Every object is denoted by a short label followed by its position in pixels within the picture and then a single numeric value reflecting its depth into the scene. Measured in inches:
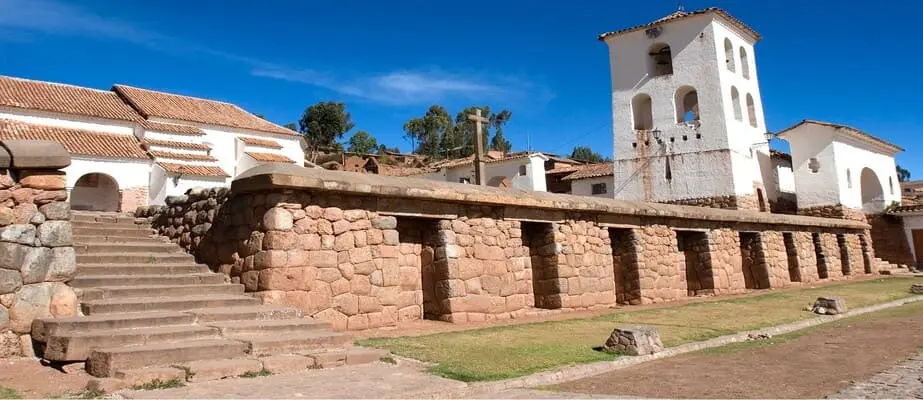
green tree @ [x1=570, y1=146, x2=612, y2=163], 2708.4
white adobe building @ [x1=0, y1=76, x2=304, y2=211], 862.5
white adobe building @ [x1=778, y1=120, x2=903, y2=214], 1059.3
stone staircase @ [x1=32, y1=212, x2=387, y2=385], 189.8
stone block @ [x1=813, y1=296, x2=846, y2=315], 413.1
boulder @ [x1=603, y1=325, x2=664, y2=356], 249.9
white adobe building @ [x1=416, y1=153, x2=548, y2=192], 1472.7
